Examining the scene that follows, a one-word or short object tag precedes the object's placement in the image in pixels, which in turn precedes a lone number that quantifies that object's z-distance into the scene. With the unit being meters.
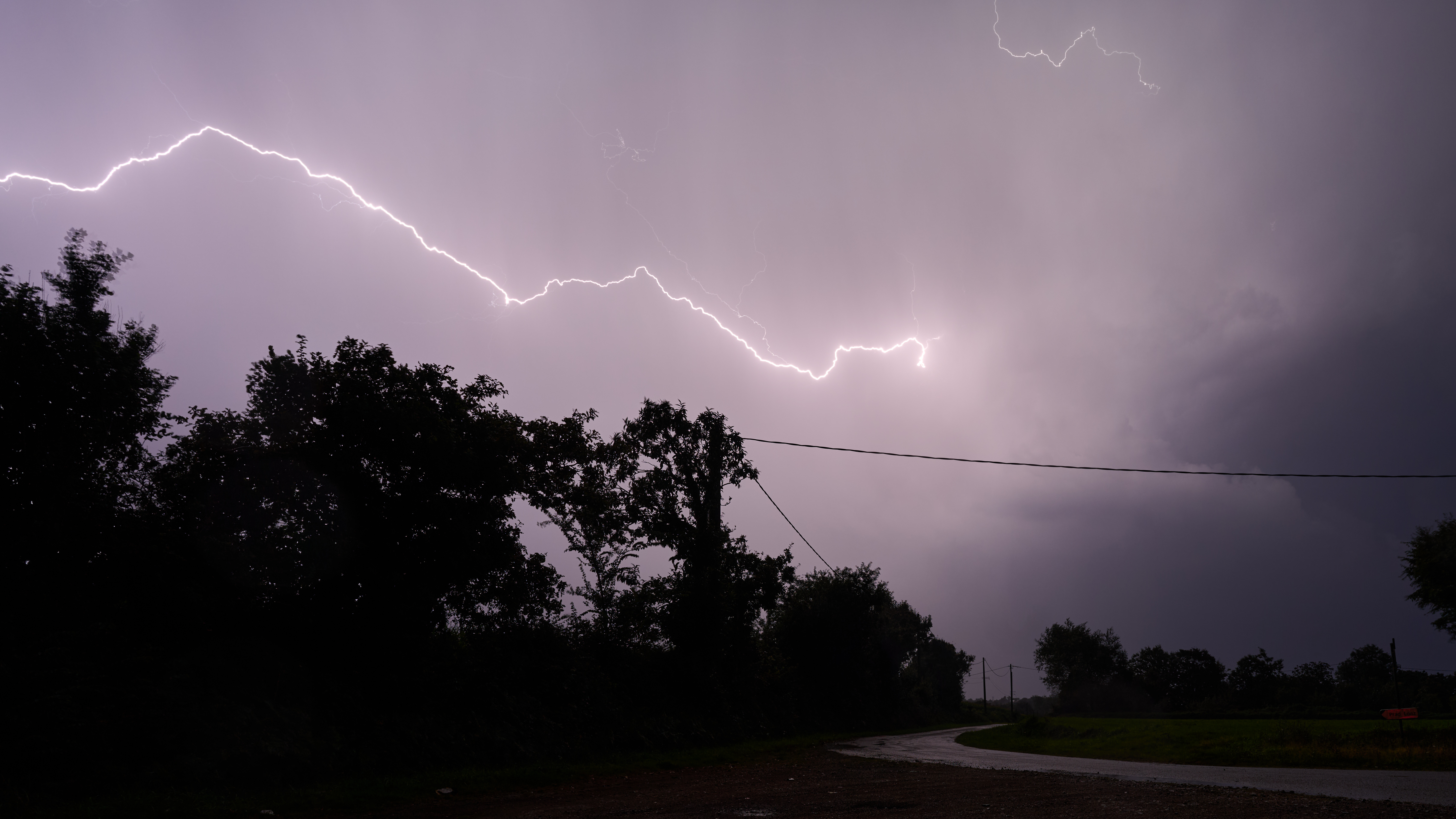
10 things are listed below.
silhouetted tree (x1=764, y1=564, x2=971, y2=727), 37.59
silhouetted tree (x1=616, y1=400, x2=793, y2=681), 28.47
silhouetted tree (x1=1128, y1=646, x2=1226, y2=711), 87.12
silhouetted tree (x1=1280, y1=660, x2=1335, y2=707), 70.25
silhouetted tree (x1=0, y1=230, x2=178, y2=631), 12.52
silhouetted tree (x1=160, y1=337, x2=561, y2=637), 15.52
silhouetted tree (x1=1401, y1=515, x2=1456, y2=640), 28.12
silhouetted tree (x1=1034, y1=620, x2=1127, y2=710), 91.12
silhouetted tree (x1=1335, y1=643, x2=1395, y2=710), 64.81
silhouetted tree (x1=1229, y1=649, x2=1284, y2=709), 83.00
